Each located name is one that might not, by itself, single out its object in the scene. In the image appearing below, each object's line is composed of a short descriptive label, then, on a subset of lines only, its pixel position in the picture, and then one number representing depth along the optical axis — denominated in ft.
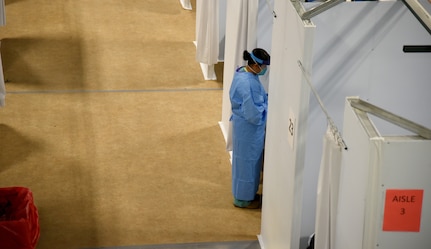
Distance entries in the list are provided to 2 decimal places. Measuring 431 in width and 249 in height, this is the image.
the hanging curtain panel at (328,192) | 27.94
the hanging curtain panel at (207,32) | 59.06
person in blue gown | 43.73
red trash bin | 40.11
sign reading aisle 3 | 24.77
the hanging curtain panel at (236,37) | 45.37
